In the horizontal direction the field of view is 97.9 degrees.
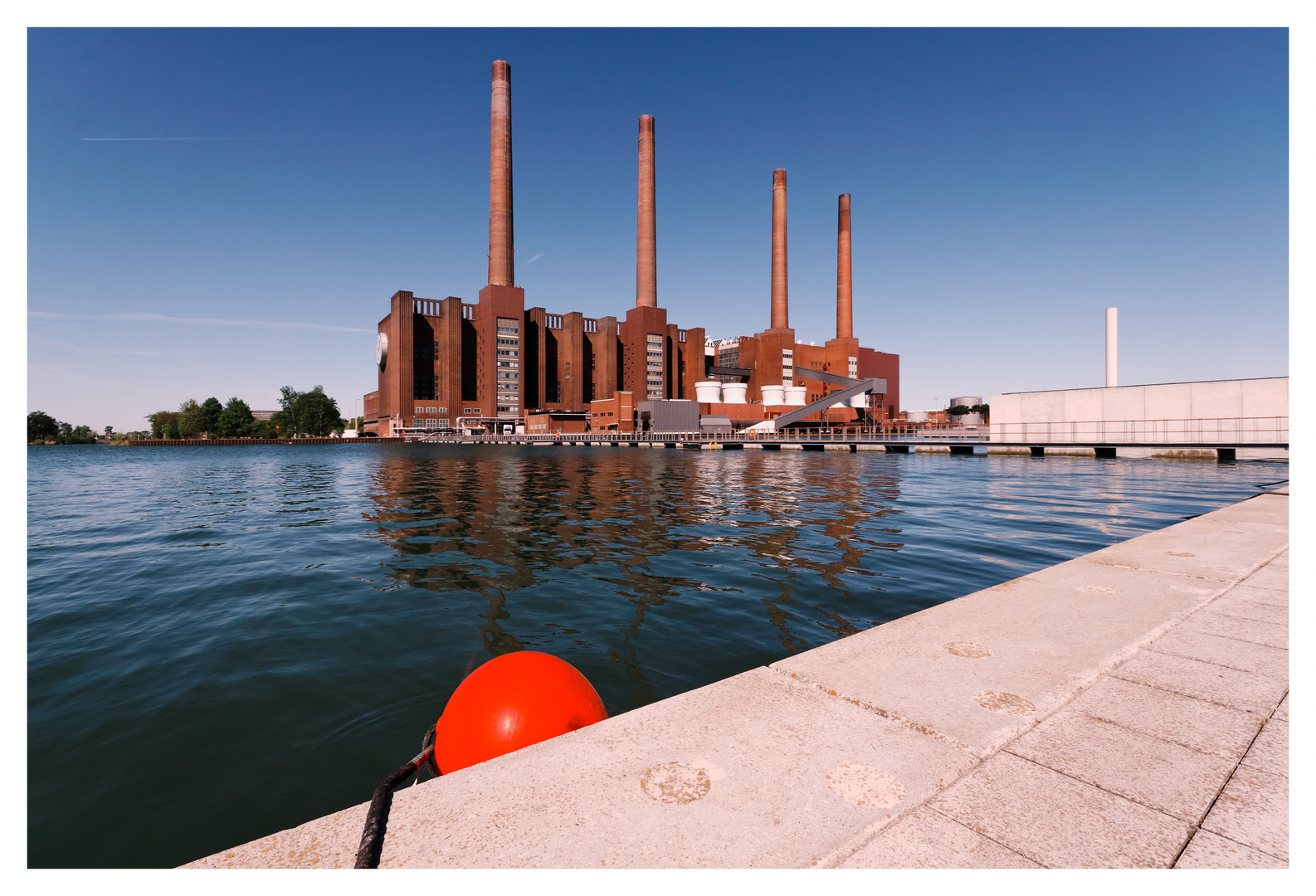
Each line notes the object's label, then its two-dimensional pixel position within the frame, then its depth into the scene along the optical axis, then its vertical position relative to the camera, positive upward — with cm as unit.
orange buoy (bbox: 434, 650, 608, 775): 312 -152
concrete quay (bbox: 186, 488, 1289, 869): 203 -147
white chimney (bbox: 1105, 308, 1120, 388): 5447 +885
